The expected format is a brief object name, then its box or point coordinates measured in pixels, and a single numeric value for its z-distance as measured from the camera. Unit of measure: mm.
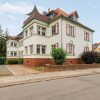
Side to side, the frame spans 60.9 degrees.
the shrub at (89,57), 14906
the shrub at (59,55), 11558
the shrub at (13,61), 20231
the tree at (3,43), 29776
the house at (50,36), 13862
